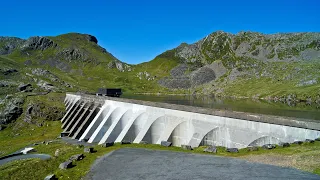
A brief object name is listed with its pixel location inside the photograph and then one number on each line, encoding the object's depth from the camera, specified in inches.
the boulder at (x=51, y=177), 525.5
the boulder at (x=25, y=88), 3934.5
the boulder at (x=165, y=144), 838.1
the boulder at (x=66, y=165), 607.0
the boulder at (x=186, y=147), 787.4
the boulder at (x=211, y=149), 736.1
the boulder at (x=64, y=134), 1931.5
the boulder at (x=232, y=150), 720.0
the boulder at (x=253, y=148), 714.8
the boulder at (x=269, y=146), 705.6
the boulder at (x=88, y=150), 773.4
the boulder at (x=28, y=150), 1164.5
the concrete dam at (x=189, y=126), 806.5
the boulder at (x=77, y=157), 670.9
